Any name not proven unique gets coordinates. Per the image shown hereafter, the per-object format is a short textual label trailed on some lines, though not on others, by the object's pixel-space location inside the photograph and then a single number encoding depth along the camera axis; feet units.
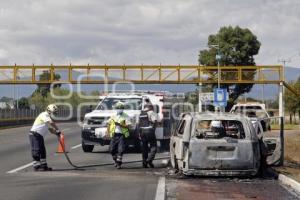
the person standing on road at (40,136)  50.03
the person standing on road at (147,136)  53.11
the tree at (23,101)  429.63
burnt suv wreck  43.68
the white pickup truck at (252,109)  113.80
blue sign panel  132.05
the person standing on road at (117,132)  53.31
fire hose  53.51
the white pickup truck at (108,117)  68.74
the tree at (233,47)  232.53
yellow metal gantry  173.78
